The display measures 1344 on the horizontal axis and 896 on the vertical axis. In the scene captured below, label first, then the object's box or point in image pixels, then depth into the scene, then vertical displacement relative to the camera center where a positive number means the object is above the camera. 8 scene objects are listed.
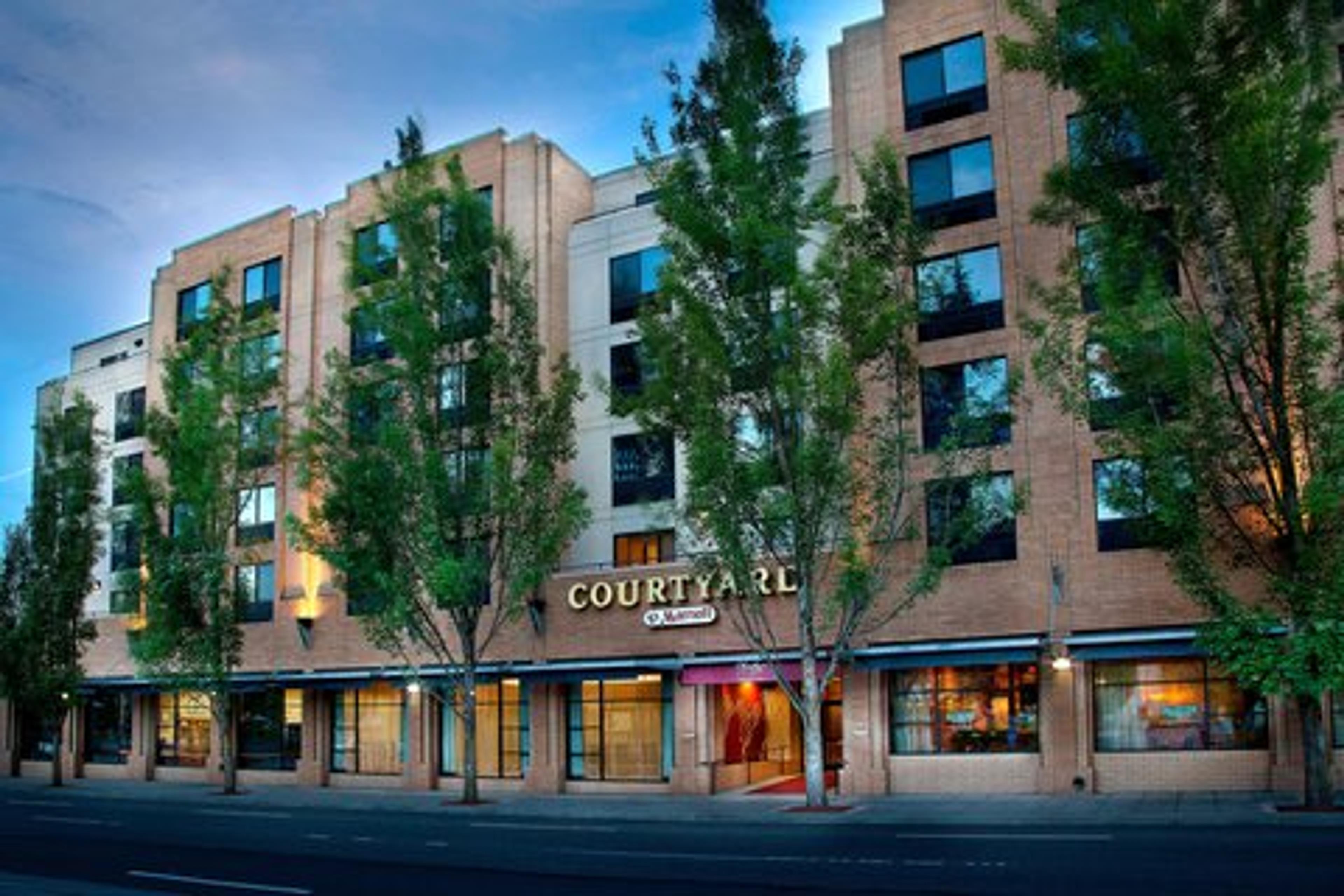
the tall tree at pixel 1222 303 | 22.62 +6.02
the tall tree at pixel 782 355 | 27.02 +6.13
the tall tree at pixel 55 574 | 44.06 +2.75
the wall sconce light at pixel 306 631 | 40.53 +0.47
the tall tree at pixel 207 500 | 38.94 +4.64
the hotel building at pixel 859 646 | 27.92 +0.62
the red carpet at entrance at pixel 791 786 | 32.50 -3.91
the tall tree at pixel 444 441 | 32.69 +5.31
